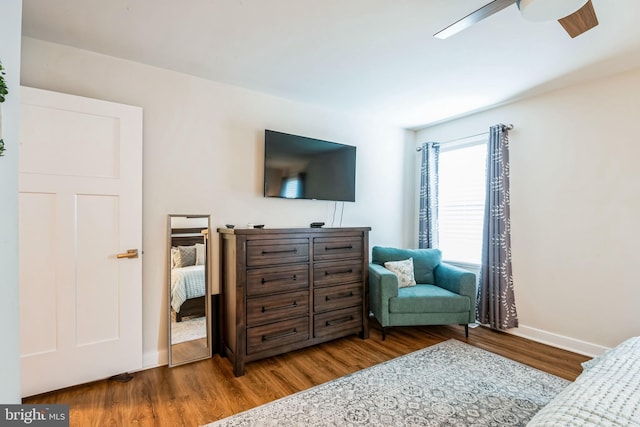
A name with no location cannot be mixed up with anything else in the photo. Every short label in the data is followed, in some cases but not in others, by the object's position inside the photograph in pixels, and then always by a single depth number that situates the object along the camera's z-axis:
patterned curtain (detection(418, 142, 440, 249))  3.86
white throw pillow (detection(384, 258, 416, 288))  3.23
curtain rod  3.16
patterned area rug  1.78
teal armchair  2.91
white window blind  3.49
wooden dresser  2.38
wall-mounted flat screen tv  2.89
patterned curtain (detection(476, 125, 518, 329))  3.11
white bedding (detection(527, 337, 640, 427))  0.91
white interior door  1.96
